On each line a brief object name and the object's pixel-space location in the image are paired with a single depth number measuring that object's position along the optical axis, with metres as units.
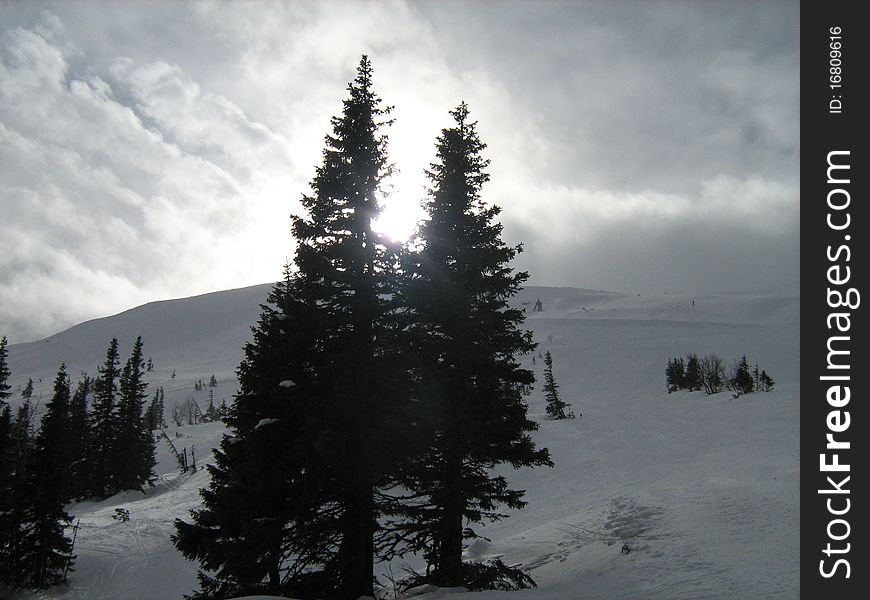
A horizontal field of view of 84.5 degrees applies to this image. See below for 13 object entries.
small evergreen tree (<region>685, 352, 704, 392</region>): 78.57
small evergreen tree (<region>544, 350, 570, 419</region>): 58.90
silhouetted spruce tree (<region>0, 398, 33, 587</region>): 25.78
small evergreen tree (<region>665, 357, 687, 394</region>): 80.00
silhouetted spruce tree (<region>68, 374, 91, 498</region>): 44.72
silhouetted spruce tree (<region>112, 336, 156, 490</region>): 47.44
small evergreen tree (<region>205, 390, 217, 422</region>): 121.49
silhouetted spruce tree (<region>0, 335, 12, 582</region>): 25.47
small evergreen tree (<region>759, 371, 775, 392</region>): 68.35
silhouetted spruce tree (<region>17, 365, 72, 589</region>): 25.77
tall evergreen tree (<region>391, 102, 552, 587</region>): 12.49
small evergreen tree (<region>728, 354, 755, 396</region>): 65.88
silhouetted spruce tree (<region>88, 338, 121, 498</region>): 46.66
